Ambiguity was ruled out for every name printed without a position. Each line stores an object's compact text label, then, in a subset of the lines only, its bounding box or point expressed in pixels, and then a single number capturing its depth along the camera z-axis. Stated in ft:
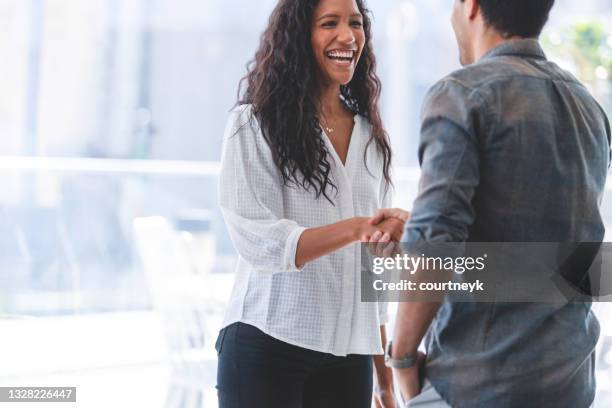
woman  13.96
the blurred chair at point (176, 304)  20.33
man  12.24
